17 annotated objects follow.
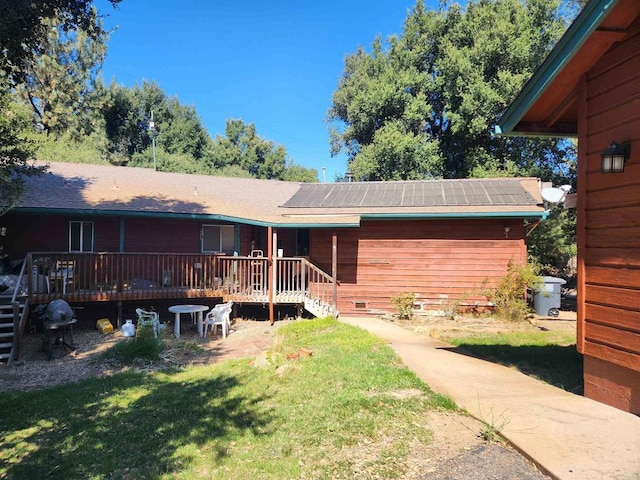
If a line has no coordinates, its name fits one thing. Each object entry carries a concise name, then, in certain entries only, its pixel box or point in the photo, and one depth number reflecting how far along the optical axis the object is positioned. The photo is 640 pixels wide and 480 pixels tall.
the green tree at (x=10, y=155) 8.51
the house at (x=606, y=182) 3.76
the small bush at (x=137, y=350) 7.39
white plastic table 9.38
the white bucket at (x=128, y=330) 9.40
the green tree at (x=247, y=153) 34.94
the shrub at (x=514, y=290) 10.24
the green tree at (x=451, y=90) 19.48
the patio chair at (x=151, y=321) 8.38
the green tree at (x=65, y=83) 23.94
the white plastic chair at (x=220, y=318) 9.49
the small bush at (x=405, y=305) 10.82
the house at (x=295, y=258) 10.32
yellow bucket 9.86
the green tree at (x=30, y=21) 6.68
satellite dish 8.27
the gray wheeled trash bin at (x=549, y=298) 11.12
